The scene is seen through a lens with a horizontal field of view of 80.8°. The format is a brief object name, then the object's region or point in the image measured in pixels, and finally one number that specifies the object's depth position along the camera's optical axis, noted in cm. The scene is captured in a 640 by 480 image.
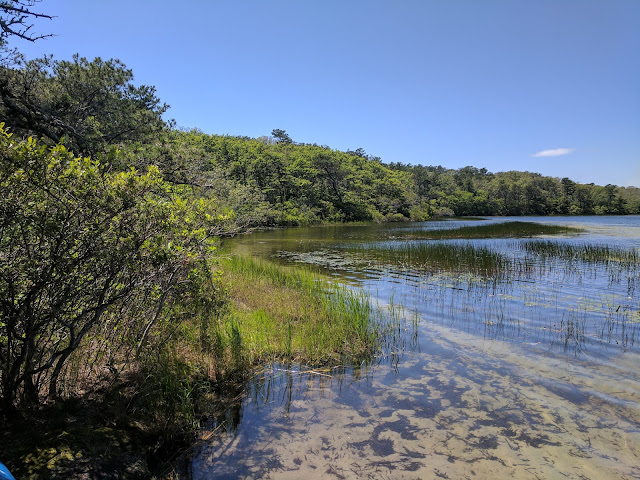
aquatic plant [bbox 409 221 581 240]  3592
